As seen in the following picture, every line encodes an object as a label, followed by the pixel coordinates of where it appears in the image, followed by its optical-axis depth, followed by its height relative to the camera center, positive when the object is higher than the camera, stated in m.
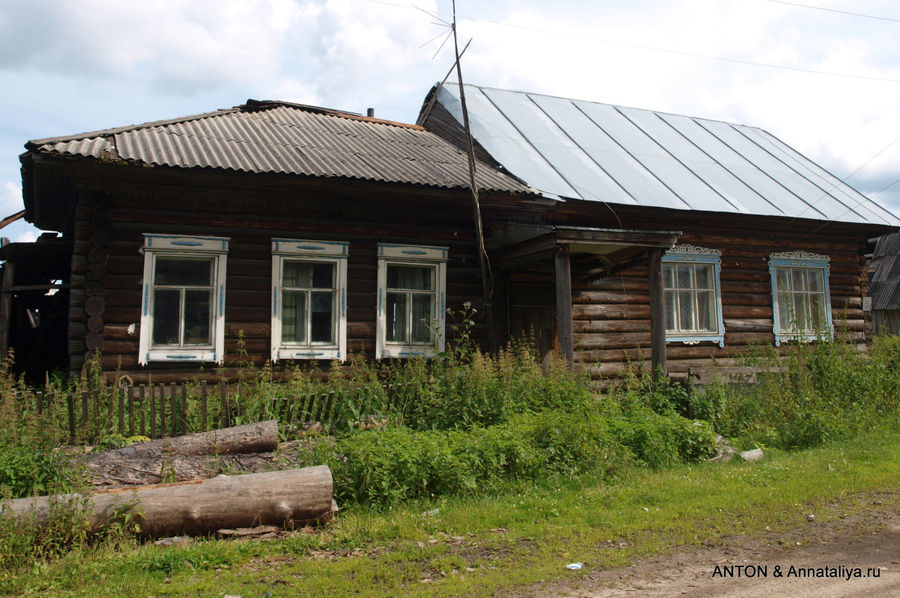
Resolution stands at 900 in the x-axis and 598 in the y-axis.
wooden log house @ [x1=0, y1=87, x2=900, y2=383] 8.49 +1.87
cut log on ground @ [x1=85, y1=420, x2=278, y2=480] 5.38 -0.77
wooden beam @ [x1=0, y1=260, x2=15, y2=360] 9.63 +0.77
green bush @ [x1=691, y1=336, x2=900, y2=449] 7.97 -0.54
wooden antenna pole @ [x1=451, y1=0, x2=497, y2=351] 9.27 +1.54
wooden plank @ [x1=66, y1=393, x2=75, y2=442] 6.05 -0.50
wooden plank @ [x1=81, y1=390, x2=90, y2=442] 6.12 -0.47
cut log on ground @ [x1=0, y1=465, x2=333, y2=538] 4.49 -1.04
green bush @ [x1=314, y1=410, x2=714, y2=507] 5.49 -0.87
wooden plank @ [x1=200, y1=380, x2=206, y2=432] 6.58 -0.47
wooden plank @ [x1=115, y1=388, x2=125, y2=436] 6.42 -0.49
